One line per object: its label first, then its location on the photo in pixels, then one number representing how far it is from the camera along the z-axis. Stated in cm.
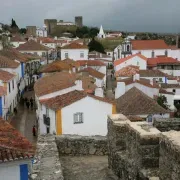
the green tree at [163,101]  3247
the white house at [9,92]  2778
